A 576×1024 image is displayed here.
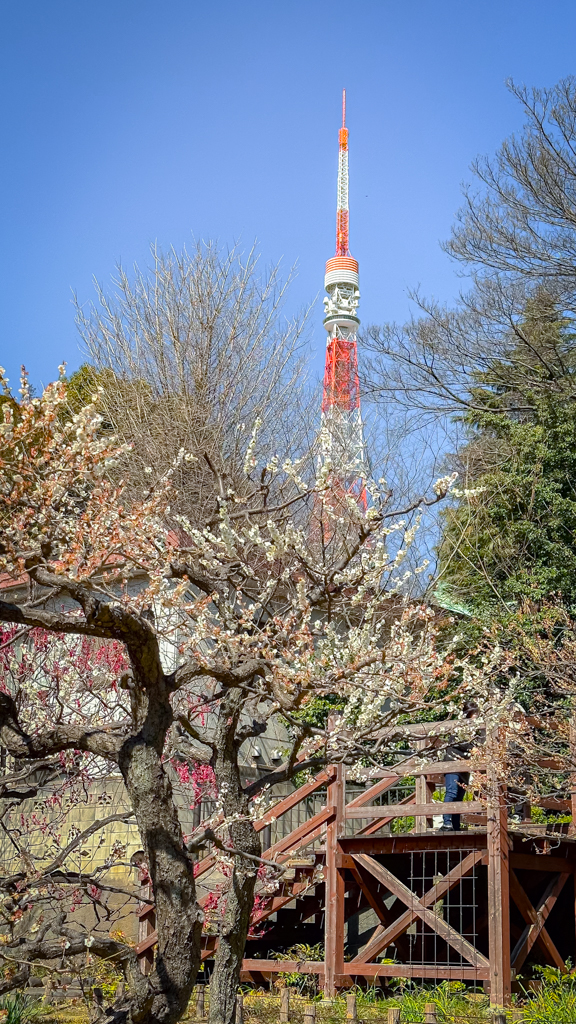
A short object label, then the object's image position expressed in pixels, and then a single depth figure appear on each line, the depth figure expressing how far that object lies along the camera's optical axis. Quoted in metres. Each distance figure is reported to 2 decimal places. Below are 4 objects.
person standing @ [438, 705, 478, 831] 9.49
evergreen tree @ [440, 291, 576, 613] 13.70
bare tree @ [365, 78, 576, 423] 14.52
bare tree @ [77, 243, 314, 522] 15.27
